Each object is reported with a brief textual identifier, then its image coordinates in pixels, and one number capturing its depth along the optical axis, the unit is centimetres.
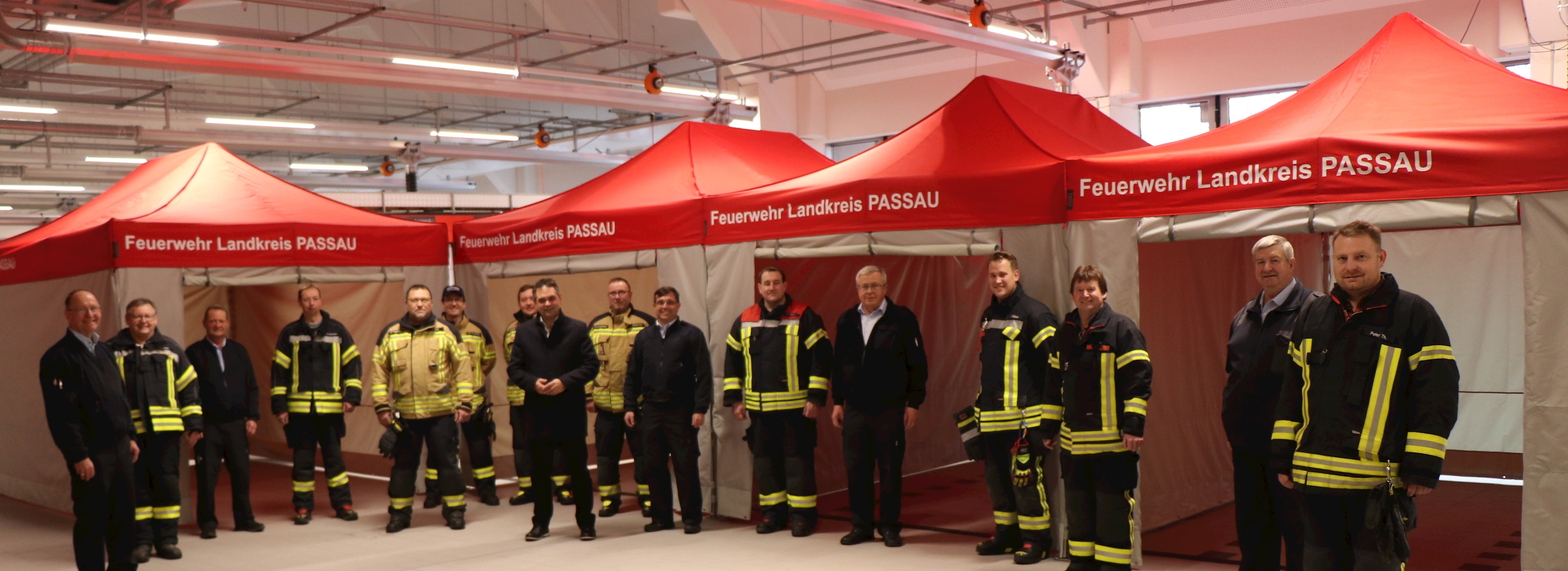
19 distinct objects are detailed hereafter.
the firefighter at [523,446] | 771
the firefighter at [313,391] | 735
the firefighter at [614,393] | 707
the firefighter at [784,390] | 630
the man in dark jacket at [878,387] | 586
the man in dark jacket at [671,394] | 646
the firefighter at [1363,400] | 337
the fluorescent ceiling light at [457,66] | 1162
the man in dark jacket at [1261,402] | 438
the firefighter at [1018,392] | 533
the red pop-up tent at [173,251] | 716
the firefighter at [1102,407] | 474
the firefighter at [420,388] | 679
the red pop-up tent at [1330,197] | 425
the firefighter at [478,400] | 730
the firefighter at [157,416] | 616
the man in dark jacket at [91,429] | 510
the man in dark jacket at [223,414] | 700
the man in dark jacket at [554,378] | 609
